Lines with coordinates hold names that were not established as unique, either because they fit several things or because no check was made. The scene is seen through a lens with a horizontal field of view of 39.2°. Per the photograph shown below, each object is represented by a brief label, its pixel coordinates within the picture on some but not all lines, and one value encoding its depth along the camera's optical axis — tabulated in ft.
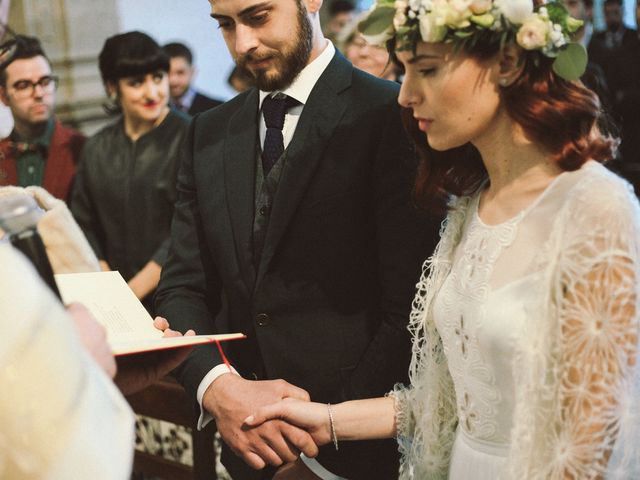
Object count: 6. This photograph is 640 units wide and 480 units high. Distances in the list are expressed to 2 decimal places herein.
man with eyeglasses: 13.32
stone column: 21.12
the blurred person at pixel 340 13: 23.06
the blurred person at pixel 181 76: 19.04
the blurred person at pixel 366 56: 13.64
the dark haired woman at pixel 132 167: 12.66
